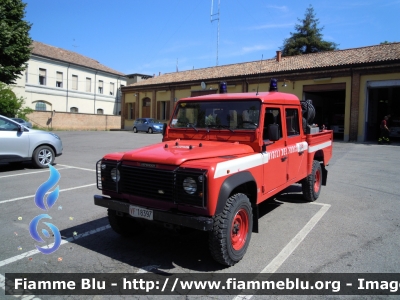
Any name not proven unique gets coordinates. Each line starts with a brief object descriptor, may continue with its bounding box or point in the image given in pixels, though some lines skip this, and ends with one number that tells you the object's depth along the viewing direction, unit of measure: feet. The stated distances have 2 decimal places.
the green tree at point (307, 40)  152.46
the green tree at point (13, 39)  62.03
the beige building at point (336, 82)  71.31
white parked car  29.91
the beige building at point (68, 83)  127.95
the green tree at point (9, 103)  92.53
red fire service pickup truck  11.53
